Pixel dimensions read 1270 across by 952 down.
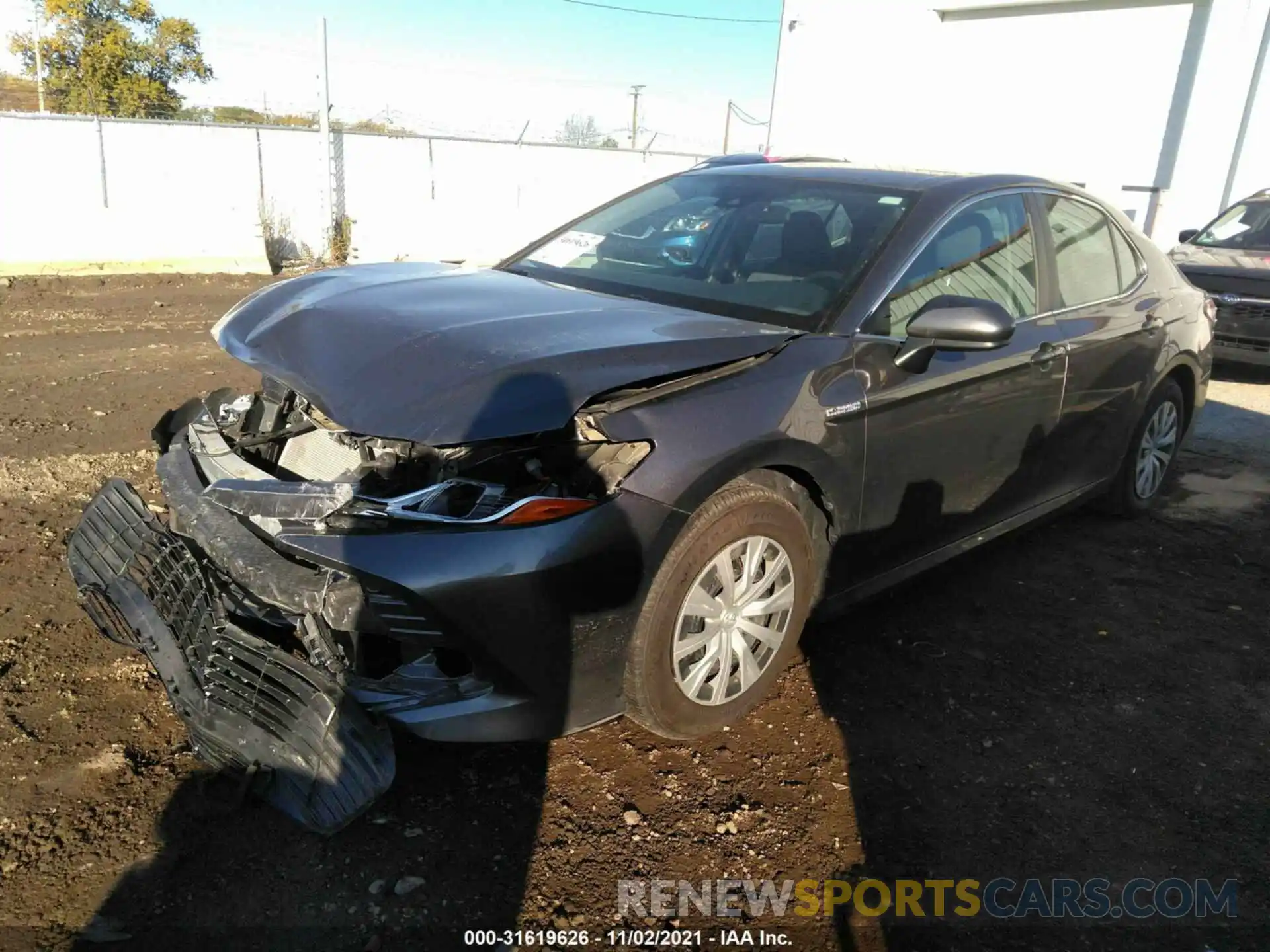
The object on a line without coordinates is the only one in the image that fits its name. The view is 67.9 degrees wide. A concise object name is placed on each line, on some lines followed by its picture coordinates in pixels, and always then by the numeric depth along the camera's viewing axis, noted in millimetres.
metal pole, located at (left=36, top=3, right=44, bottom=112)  24031
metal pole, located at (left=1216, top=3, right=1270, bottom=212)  13531
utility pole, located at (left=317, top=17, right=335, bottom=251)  14219
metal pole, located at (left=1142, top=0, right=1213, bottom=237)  13258
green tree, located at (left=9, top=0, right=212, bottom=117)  23312
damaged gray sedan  2424
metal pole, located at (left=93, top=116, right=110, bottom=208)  12734
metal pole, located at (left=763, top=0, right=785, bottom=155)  18188
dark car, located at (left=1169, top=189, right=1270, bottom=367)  8484
